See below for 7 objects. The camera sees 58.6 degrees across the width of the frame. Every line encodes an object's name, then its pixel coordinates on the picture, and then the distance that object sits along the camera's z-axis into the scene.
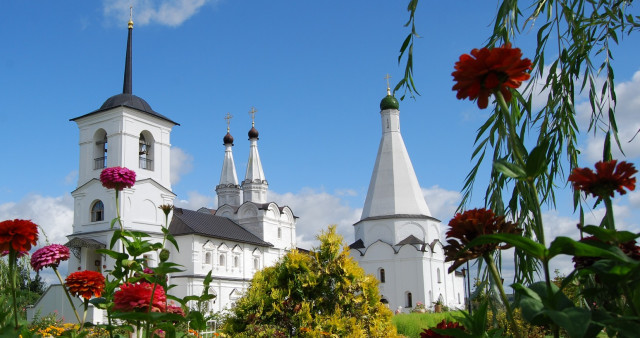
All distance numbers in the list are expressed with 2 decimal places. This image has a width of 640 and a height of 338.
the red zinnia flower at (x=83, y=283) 2.75
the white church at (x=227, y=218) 26.53
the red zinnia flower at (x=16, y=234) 2.51
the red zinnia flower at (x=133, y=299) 2.28
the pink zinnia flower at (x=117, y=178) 3.36
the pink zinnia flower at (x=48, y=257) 3.12
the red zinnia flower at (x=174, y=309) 2.94
